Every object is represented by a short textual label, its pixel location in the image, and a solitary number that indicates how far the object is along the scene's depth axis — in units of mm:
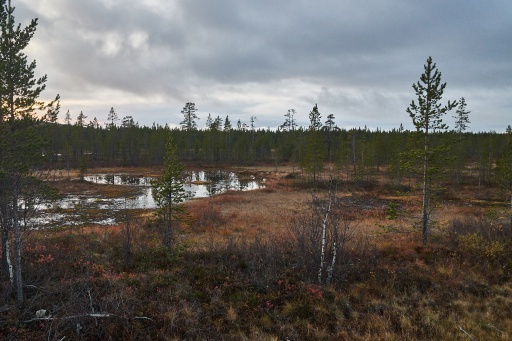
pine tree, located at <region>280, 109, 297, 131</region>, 114425
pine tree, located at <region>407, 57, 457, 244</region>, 15336
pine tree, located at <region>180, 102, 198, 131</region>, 100625
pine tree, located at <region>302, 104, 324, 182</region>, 45969
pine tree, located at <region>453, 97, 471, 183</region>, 48203
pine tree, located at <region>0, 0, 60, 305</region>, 8086
